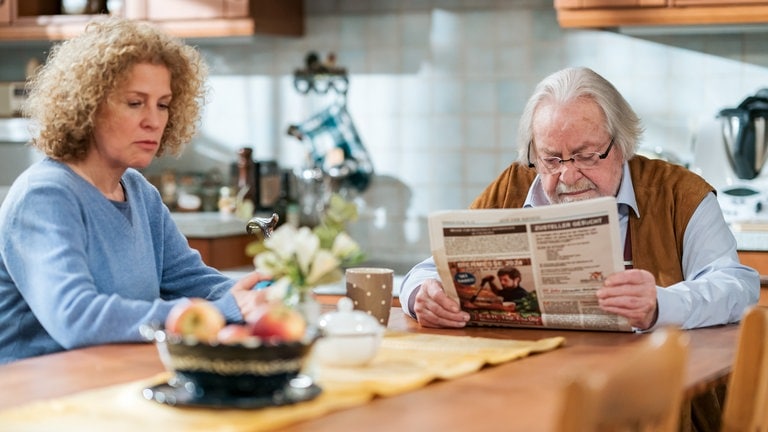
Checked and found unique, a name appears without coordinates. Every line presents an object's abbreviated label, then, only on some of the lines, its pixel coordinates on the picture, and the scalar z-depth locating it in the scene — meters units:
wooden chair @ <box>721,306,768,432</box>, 2.43
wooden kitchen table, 2.21
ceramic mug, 2.85
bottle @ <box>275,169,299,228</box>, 5.12
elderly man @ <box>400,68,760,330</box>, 3.17
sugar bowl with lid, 2.49
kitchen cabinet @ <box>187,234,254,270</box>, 4.85
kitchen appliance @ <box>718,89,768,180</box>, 4.44
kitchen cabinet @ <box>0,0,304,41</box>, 4.88
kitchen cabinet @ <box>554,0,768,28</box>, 4.27
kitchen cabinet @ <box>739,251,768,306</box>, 4.16
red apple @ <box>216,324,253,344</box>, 2.22
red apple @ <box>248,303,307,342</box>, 2.24
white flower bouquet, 2.35
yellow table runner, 2.16
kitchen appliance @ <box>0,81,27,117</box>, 5.53
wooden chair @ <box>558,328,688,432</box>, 1.89
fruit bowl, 2.21
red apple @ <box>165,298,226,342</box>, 2.26
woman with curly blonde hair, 2.68
